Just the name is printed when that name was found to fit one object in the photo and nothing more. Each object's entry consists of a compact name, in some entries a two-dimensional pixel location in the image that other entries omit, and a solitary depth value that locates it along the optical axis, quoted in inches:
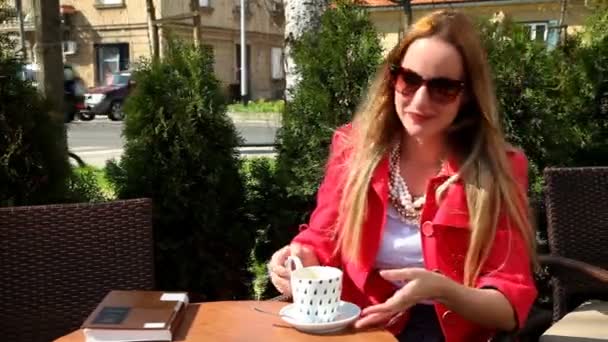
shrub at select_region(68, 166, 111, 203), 130.6
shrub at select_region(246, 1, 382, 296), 130.0
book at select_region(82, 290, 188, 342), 60.9
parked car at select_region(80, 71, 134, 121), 914.7
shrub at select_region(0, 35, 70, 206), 118.4
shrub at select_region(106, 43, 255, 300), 125.0
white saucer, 64.1
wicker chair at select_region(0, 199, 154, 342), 88.7
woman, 70.0
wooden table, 64.6
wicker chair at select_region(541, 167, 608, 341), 107.0
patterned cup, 62.6
